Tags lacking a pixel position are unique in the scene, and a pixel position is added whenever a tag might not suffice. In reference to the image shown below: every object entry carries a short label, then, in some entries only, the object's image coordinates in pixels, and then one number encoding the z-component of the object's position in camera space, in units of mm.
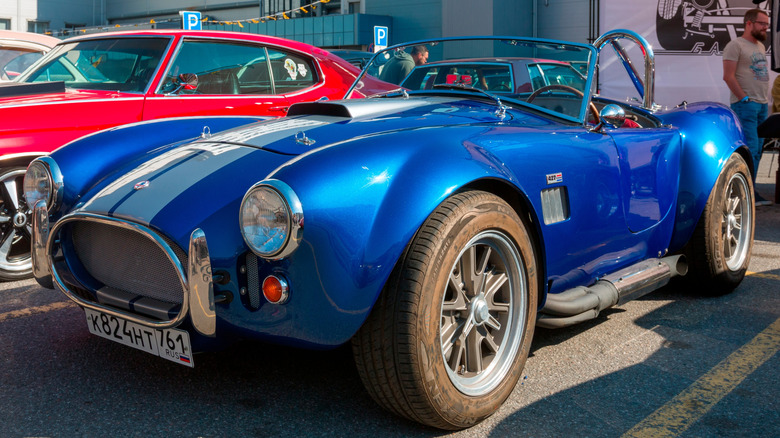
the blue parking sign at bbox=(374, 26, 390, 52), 16484
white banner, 9391
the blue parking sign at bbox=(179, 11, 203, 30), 14508
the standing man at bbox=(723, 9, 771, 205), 7262
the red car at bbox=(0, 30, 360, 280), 4391
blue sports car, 2211
